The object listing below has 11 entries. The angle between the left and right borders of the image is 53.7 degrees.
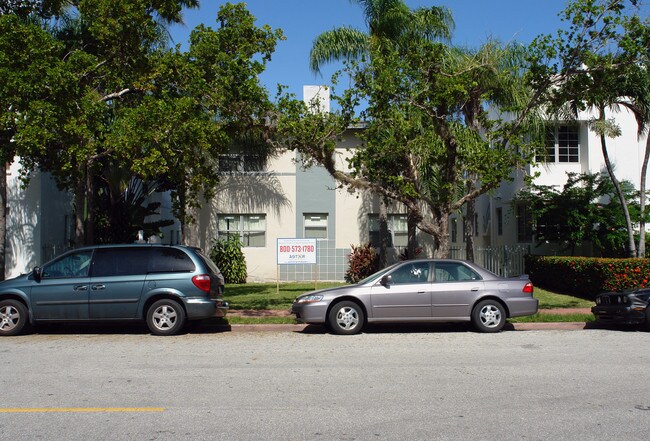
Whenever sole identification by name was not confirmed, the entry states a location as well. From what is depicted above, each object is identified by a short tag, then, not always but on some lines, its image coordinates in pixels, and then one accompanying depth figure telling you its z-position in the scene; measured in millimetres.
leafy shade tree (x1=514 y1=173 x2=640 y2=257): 19359
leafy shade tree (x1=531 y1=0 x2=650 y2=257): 12953
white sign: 20141
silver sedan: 11938
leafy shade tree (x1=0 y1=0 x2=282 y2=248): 12789
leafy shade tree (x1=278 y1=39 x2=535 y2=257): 13648
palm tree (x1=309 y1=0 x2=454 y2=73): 19328
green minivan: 11922
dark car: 12117
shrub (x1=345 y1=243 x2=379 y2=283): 22391
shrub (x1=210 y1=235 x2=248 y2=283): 22828
